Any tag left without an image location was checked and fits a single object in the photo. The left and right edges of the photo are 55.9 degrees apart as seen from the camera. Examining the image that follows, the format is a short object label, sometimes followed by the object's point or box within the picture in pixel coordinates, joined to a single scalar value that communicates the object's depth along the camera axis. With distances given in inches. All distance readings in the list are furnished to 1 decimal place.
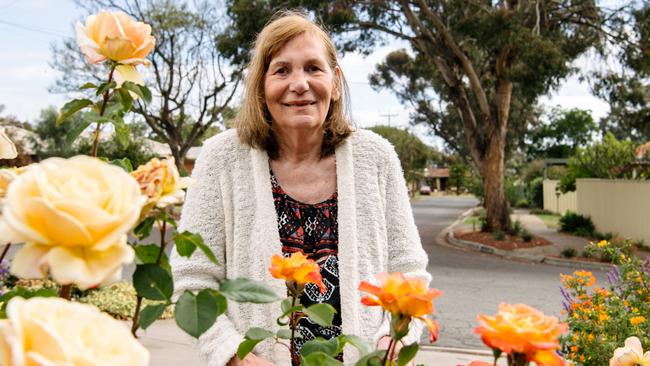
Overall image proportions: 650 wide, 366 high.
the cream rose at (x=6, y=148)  32.3
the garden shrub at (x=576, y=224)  661.0
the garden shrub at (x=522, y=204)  1351.6
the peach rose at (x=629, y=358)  39.9
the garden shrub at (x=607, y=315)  119.0
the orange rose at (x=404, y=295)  24.4
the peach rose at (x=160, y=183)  23.3
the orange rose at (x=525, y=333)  20.4
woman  63.7
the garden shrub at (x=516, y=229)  594.2
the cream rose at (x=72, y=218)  16.1
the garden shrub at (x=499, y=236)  573.3
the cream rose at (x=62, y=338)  14.4
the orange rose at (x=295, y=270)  35.5
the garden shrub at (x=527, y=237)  565.6
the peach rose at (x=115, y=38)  28.5
